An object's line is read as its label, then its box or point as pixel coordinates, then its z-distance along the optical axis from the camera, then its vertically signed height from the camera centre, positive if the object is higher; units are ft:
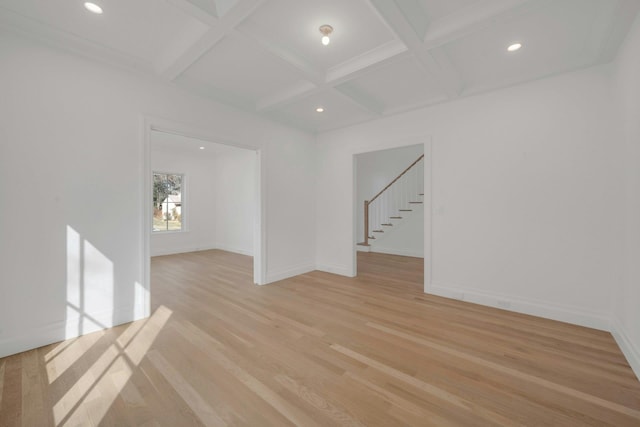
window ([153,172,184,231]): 22.98 +0.85
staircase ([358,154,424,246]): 22.59 +0.94
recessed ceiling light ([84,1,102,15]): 6.53 +5.33
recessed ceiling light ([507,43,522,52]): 8.02 +5.33
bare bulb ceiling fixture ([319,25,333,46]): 7.31 +5.32
